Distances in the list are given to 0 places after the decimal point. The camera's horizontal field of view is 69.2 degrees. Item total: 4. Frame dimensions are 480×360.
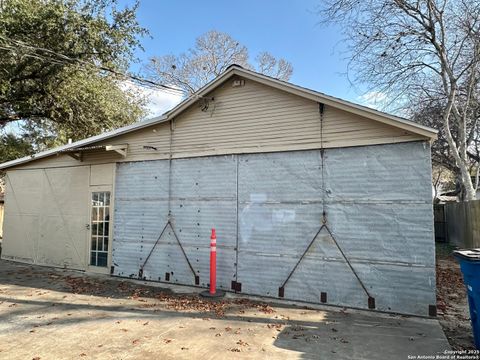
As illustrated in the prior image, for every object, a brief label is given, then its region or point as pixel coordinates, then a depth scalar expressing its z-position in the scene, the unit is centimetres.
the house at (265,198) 600
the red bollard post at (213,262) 706
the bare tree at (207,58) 2475
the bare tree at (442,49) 1230
